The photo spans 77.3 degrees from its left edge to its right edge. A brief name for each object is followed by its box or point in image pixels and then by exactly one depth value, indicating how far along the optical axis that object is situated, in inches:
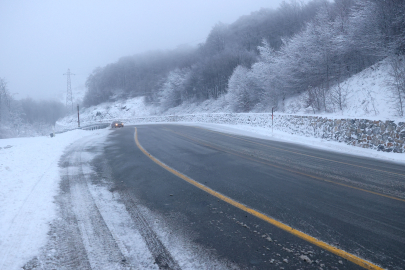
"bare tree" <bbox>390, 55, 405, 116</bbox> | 598.0
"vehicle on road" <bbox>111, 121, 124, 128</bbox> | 1370.6
